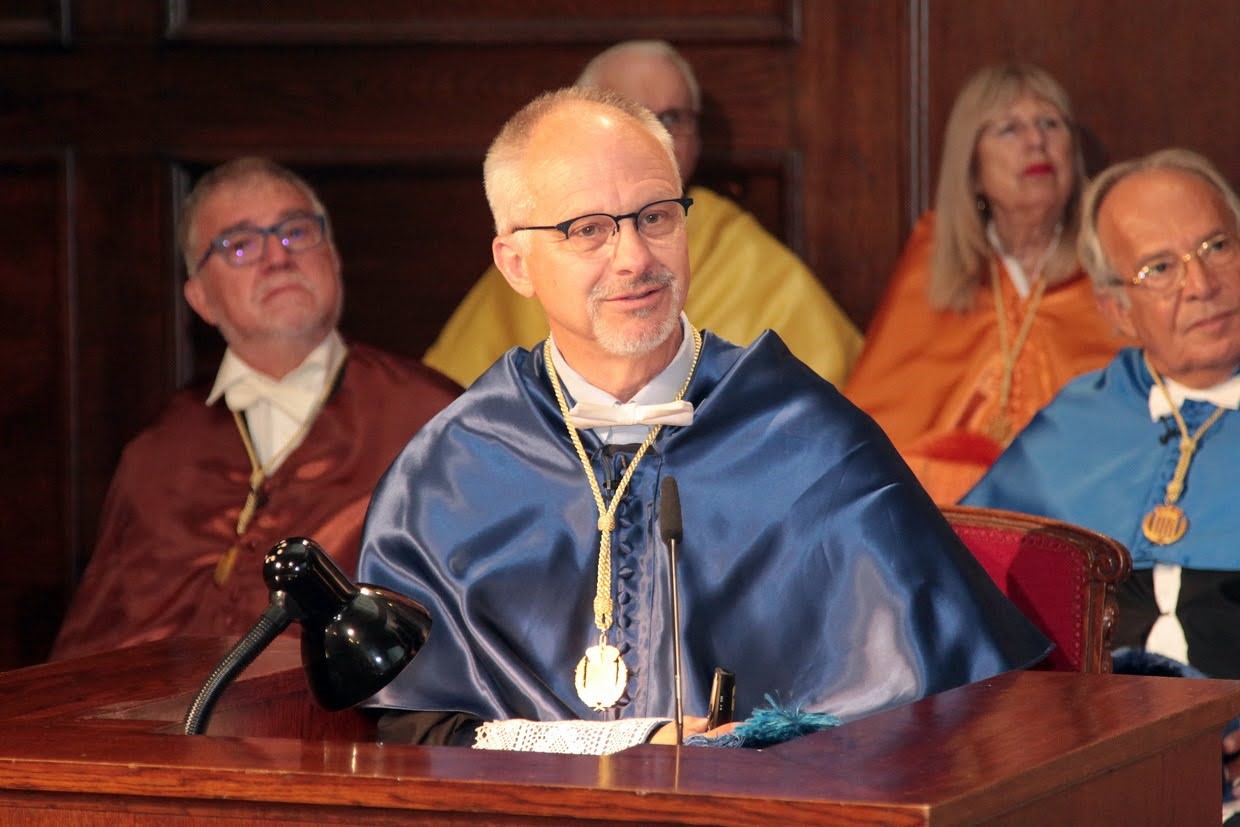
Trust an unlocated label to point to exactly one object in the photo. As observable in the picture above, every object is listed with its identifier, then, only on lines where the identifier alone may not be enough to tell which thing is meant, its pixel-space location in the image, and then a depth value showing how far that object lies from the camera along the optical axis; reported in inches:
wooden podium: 131.7
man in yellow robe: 402.9
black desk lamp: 167.9
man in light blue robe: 287.7
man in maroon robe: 335.3
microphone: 159.8
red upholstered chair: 222.7
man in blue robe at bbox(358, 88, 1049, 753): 200.4
